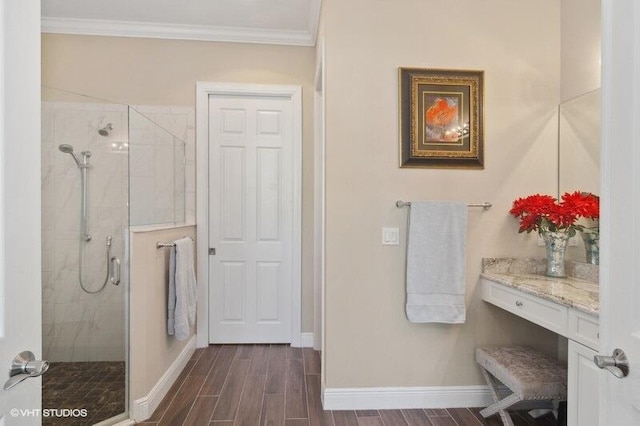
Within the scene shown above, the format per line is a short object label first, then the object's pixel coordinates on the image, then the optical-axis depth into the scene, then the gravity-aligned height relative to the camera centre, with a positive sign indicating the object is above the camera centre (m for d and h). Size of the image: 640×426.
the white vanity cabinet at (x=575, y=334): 1.40 -0.56
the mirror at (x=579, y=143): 1.96 +0.42
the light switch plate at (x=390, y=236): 2.17 -0.17
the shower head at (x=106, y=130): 2.40 +0.57
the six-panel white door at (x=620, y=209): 0.73 +0.00
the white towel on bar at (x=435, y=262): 2.11 -0.33
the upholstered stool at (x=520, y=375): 1.66 -0.87
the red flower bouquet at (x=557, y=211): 1.87 +0.00
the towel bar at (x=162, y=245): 2.30 -0.25
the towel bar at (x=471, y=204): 2.13 +0.04
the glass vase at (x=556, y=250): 1.99 -0.24
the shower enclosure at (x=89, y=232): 2.12 -0.16
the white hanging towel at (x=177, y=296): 2.38 -0.63
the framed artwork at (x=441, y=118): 2.16 +0.60
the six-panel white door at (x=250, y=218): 3.18 -0.08
